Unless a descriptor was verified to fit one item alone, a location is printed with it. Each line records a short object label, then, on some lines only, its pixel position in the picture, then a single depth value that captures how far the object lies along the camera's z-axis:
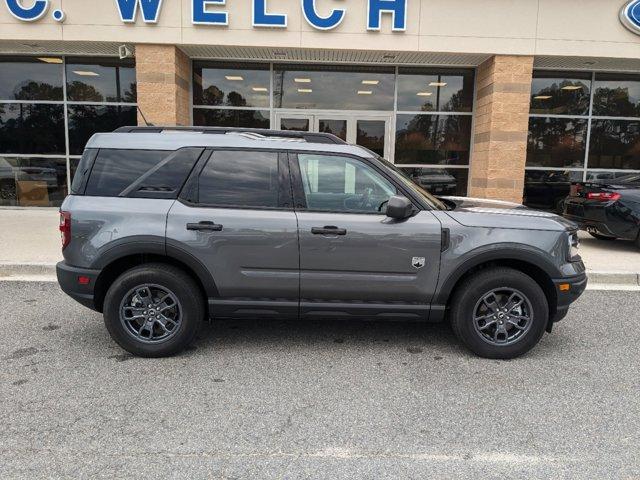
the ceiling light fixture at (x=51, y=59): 12.59
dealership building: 10.79
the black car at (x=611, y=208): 8.55
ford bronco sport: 4.18
